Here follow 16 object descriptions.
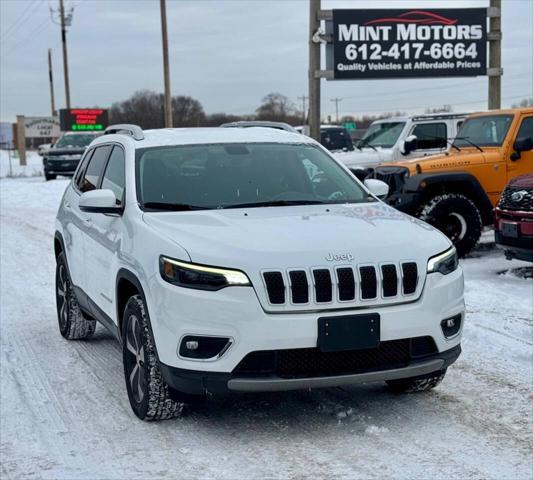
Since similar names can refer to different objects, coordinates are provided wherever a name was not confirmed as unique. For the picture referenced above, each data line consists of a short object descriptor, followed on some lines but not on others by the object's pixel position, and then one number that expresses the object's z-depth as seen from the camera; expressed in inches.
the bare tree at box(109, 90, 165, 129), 2979.8
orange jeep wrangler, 422.3
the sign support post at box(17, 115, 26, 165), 1987.3
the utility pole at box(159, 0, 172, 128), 1259.8
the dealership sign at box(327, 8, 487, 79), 686.5
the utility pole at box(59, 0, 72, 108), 2018.9
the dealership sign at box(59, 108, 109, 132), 1971.0
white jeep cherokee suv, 165.8
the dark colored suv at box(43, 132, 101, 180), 1175.6
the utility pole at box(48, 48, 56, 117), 2652.6
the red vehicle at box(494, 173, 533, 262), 335.0
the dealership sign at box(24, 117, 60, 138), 2082.9
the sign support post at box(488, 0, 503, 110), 706.2
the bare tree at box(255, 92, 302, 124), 3021.7
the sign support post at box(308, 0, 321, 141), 674.8
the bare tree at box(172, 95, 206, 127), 3011.8
